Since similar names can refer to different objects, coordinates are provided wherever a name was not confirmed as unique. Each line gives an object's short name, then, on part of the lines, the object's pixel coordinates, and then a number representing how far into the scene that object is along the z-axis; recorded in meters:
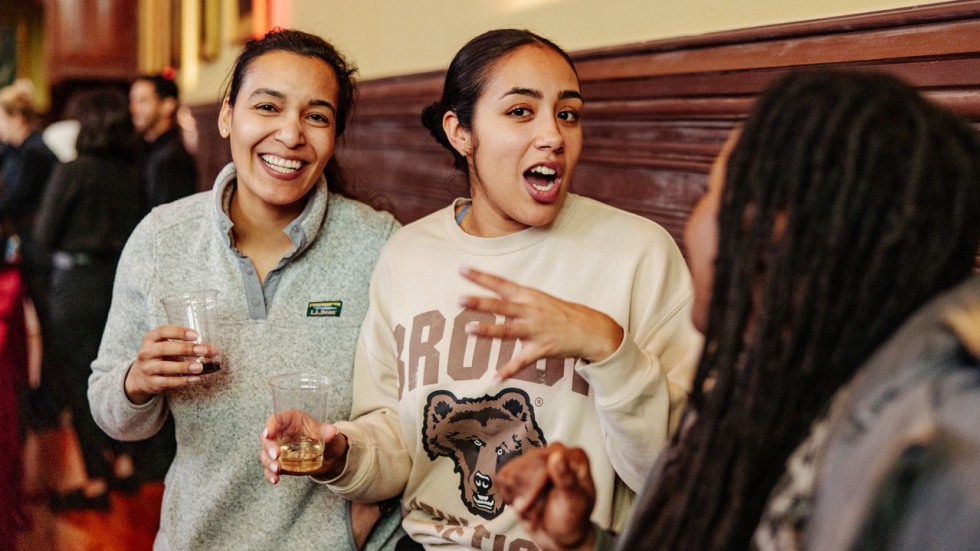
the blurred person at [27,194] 4.68
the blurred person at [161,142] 4.58
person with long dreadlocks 0.82
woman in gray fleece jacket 1.73
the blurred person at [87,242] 3.76
